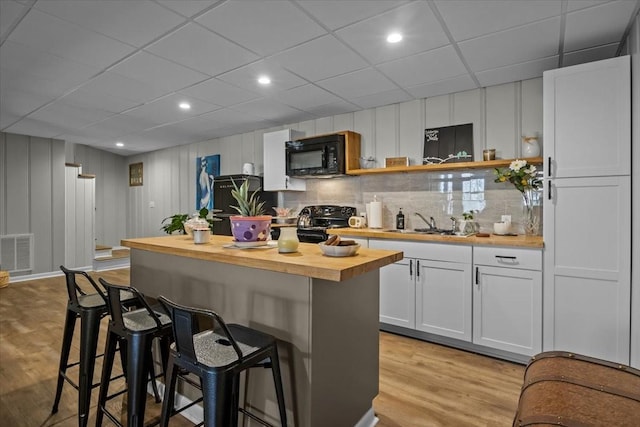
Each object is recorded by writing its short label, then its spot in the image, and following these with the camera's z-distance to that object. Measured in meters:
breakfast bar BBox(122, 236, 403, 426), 1.49
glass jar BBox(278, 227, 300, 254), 1.73
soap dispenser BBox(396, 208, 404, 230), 3.81
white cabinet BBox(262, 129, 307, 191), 4.56
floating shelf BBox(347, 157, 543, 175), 3.12
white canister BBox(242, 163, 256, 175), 5.19
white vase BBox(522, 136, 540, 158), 3.03
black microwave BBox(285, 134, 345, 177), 4.01
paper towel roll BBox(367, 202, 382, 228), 3.92
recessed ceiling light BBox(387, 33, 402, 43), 2.41
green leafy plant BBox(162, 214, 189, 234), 2.45
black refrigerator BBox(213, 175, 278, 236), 4.90
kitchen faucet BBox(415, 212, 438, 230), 3.64
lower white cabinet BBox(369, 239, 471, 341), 2.89
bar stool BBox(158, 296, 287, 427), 1.24
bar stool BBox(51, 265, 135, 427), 1.80
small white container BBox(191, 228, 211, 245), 2.14
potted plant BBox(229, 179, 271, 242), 1.90
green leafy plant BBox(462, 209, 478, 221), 3.32
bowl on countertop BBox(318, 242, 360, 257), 1.60
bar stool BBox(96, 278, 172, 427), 1.58
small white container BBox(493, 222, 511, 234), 3.12
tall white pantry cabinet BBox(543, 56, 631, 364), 2.31
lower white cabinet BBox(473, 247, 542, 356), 2.60
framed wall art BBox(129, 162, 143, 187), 7.50
